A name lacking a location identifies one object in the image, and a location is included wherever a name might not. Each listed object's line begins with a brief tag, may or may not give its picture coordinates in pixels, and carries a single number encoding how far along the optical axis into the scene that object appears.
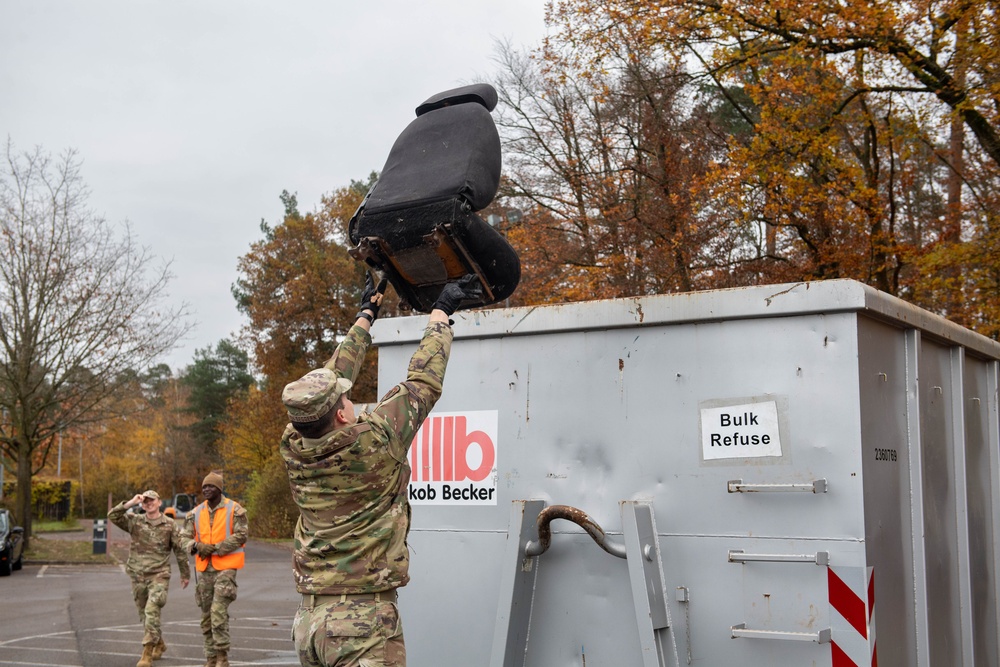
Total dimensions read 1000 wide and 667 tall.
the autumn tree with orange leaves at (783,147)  13.63
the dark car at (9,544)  20.98
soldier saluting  10.45
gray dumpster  3.48
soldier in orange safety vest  9.20
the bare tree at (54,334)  25.42
